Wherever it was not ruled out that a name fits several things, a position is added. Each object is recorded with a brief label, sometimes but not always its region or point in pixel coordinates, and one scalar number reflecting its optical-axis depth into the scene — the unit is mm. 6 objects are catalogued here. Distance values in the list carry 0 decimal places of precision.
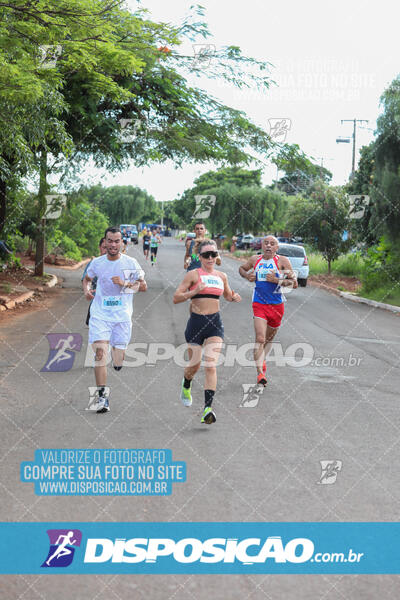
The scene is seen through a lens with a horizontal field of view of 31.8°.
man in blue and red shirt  8844
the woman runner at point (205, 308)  7234
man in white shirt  7582
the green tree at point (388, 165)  21625
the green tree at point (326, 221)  32844
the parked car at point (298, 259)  27906
